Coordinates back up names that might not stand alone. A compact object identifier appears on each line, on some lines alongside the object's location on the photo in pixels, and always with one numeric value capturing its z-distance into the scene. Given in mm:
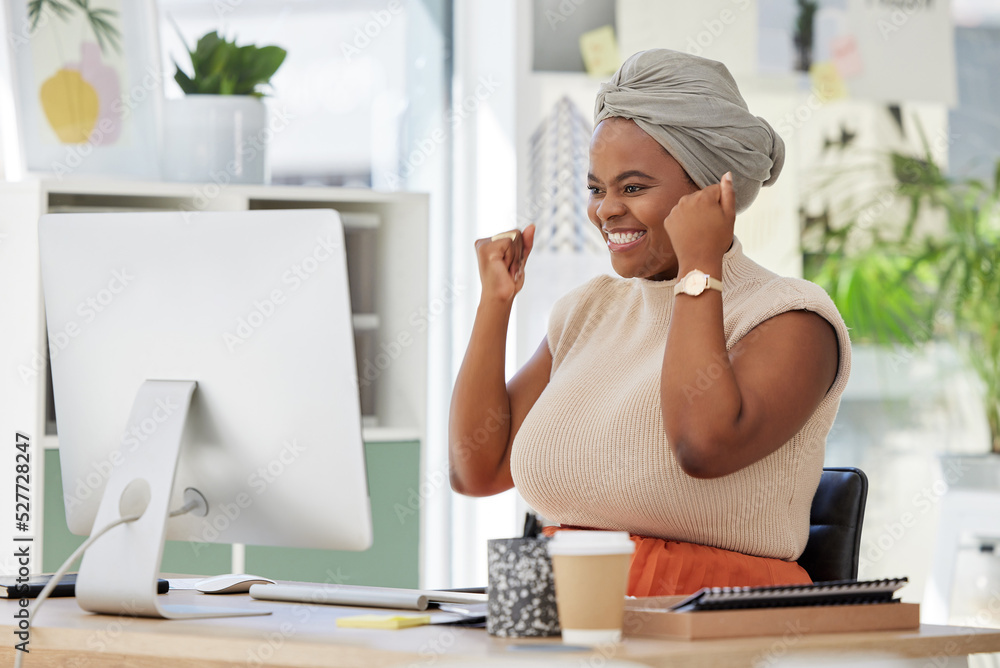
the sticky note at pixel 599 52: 6640
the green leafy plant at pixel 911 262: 6451
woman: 3563
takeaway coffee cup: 3120
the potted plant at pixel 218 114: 5815
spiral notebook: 3191
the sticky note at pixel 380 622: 3284
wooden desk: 3106
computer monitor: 3370
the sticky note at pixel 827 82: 6791
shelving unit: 5308
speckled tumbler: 3180
